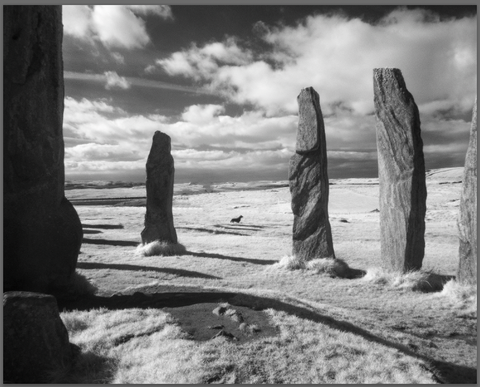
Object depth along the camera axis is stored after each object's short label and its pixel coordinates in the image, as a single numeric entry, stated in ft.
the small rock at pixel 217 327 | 19.93
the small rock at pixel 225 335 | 18.18
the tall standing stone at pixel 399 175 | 31.27
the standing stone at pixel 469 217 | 26.04
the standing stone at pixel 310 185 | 37.42
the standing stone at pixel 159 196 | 47.24
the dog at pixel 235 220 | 90.27
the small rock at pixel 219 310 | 22.53
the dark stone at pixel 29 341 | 14.17
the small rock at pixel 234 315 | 21.20
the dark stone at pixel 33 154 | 23.59
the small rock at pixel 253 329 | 19.27
